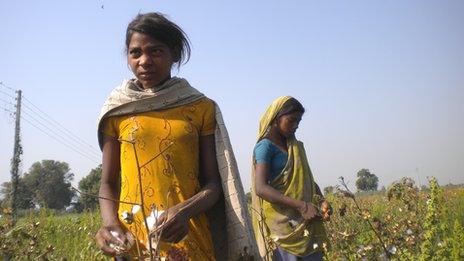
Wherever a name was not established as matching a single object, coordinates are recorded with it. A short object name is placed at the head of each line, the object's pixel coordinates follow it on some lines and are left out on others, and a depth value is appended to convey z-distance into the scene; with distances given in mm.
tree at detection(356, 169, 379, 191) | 53703
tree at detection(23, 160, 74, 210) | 78438
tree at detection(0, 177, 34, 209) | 32894
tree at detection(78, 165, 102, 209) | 55250
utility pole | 27219
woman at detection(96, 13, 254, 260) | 1487
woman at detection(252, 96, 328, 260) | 2818
